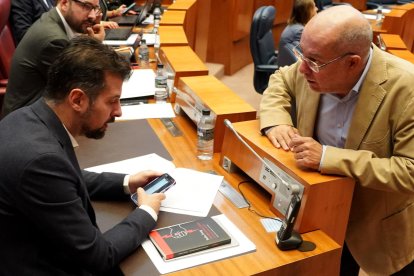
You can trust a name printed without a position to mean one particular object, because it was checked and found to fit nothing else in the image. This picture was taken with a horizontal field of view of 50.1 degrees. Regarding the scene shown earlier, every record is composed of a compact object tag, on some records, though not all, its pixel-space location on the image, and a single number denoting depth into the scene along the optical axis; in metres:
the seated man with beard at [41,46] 2.28
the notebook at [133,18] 3.74
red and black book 1.21
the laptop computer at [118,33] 3.16
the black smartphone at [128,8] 4.15
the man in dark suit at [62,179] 1.04
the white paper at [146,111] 2.10
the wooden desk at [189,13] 3.77
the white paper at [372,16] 5.41
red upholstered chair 2.77
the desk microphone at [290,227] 1.20
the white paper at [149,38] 3.34
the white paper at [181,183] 1.42
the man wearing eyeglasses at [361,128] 1.29
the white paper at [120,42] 3.03
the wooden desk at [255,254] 1.17
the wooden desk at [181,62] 2.16
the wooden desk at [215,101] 1.72
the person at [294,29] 3.18
